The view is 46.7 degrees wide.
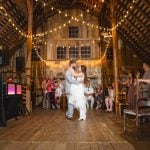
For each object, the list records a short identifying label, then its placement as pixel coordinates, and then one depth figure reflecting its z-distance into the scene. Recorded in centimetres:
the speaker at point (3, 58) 390
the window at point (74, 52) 872
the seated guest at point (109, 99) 630
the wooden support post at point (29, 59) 585
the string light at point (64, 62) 855
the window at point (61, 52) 868
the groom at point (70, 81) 458
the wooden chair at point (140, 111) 284
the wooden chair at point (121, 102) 554
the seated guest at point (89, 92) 717
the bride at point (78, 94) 453
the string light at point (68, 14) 874
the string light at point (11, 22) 645
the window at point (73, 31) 877
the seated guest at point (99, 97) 727
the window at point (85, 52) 869
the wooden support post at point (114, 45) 604
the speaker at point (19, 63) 703
